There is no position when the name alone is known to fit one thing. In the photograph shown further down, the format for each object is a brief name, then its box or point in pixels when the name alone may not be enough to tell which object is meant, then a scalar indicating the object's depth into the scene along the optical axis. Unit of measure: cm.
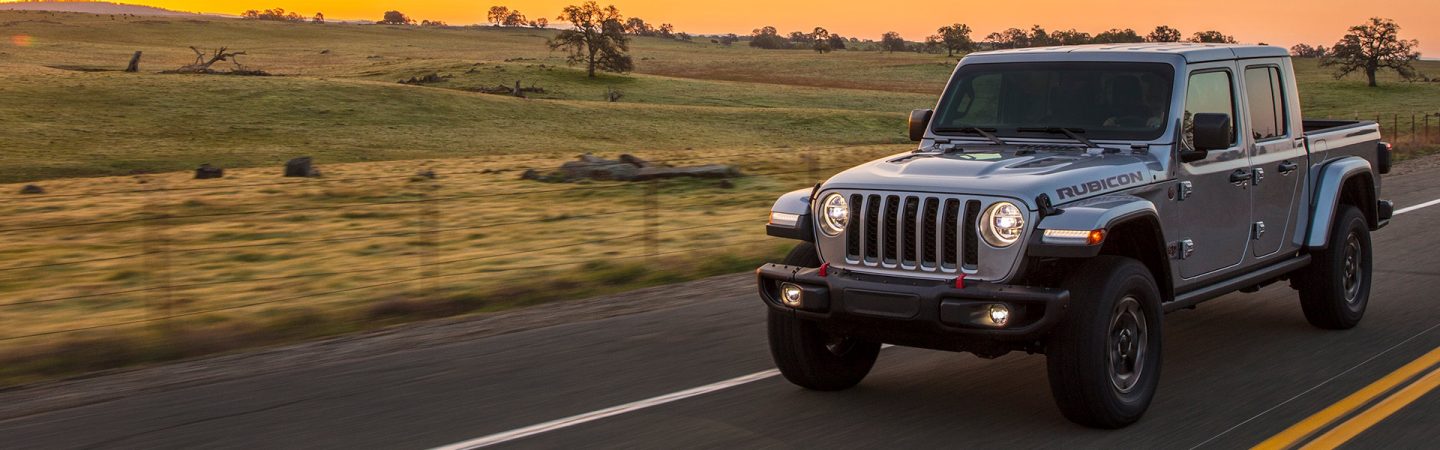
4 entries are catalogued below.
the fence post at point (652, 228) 1468
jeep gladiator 600
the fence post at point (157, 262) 1051
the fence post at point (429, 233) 1269
